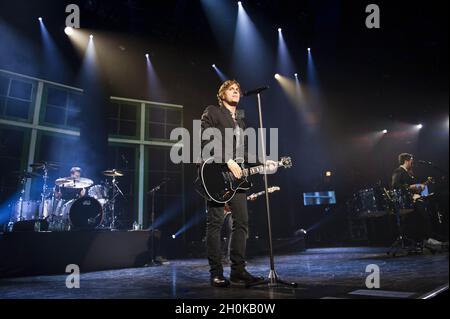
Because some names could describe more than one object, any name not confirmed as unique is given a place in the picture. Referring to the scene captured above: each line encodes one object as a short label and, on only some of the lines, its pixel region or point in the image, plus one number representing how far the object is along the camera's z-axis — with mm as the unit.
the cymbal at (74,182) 5680
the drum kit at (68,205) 5438
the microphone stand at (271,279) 2693
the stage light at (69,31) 7449
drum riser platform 4723
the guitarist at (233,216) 2807
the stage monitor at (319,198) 11000
